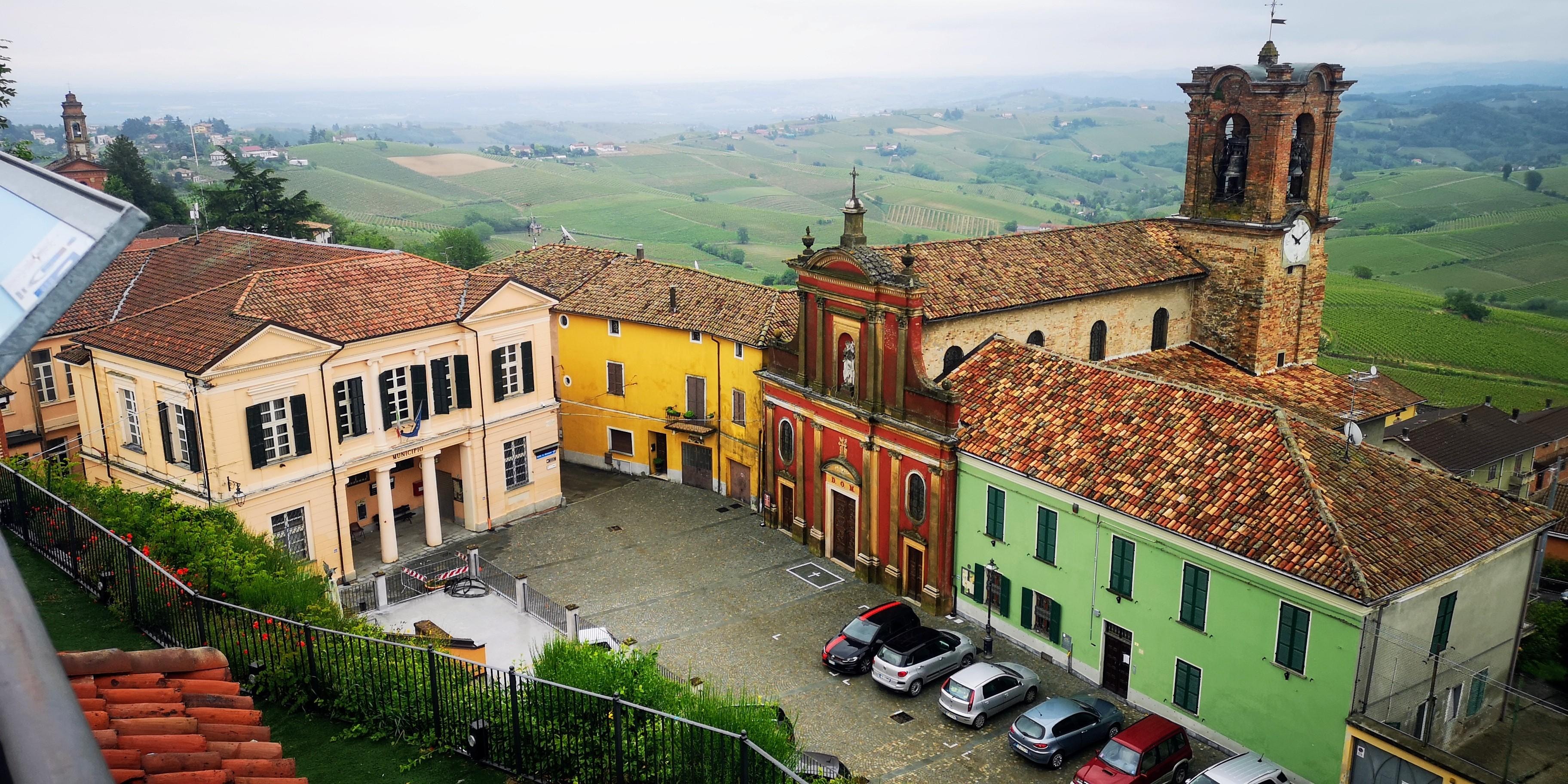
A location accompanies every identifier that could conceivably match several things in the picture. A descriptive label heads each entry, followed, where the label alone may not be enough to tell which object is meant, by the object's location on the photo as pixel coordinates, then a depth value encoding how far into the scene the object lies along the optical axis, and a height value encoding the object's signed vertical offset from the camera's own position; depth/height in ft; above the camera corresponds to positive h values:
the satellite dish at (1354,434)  92.84 -27.34
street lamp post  96.43 -42.15
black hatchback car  90.94 -43.50
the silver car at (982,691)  82.23 -43.15
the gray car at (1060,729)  76.69 -43.02
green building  70.95 -31.53
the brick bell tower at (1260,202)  122.11 -10.44
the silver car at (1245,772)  69.92 -41.77
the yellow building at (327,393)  96.84 -26.35
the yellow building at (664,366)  128.16 -30.63
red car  72.79 -42.64
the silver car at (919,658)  86.99 -43.25
